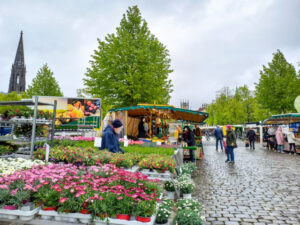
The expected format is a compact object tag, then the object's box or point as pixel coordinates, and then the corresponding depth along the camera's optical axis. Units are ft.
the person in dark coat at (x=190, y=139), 35.39
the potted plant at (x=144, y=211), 8.43
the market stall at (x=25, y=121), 18.10
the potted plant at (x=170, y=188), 16.12
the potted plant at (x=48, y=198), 8.93
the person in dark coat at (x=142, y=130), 47.13
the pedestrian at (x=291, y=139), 48.37
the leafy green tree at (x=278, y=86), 76.28
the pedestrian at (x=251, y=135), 60.45
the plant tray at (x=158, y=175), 15.78
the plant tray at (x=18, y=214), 8.77
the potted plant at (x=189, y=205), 11.69
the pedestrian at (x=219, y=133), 53.53
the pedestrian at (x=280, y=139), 52.06
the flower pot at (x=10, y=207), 8.91
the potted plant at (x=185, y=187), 15.85
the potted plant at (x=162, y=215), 10.07
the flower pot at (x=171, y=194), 16.20
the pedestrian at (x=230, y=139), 34.24
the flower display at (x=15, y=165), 13.06
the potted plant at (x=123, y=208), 8.48
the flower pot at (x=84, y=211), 8.63
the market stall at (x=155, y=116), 34.83
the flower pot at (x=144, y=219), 8.40
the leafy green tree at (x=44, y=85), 92.07
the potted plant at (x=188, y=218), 10.18
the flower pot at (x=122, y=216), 8.46
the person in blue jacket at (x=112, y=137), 17.00
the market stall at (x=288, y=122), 47.86
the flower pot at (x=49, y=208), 8.92
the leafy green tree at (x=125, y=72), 57.41
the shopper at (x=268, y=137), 59.00
